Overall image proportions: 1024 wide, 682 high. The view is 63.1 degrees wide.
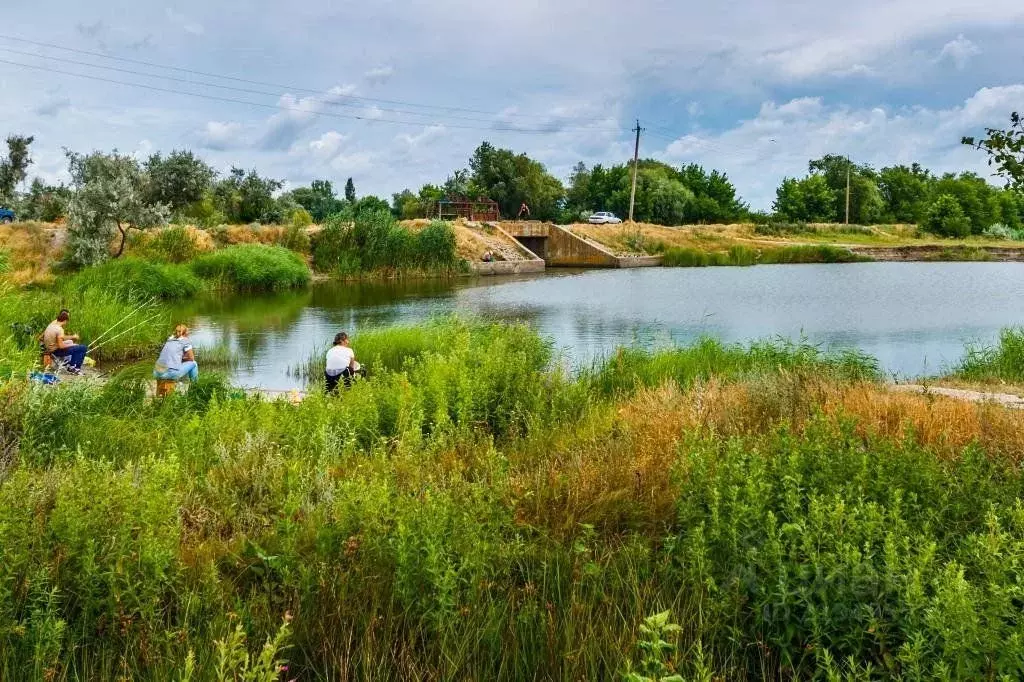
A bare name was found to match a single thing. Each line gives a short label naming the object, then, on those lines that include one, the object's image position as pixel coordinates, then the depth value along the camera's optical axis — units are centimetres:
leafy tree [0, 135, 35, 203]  4622
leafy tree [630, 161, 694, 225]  7719
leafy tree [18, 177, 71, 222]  4412
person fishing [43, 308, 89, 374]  1369
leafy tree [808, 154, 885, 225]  8825
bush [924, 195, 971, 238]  7756
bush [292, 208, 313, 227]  4608
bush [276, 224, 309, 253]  4444
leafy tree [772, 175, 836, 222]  8662
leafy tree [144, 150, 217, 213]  4616
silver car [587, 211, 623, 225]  6726
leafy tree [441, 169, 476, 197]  7288
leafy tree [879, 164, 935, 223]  9388
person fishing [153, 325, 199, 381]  1204
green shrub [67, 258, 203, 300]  2502
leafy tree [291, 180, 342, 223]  7519
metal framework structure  6278
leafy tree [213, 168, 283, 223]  5088
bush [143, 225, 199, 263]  3691
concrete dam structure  5556
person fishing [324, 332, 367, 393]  1181
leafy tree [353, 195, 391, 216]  7887
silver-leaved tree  3241
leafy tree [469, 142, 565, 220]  7181
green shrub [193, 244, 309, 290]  3622
